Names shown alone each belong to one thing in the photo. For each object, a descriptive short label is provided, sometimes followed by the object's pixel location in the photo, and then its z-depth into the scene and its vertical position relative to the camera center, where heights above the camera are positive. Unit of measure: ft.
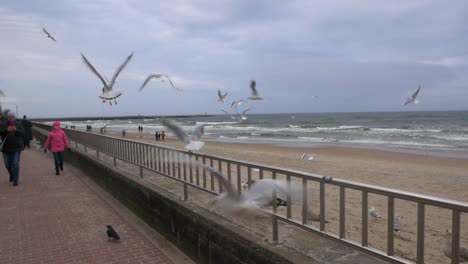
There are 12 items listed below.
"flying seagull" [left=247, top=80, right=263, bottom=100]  20.46 +1.09
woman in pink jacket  31.91 -2.67
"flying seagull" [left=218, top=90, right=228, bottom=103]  25.65 +0.81
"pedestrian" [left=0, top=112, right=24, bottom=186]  26.96 -2.35
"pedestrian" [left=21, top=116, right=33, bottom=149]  52.65 -2.23
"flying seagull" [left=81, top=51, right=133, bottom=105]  14.29 +1.04
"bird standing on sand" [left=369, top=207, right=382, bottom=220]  21.06 -6.23
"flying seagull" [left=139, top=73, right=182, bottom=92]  14.00 +1.26
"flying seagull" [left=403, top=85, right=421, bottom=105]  26.66 +0.42
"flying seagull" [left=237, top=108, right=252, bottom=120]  22.36 -0.44
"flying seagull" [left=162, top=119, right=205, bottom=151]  11.15 -0.83
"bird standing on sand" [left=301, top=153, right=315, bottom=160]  54.70 -7.62
